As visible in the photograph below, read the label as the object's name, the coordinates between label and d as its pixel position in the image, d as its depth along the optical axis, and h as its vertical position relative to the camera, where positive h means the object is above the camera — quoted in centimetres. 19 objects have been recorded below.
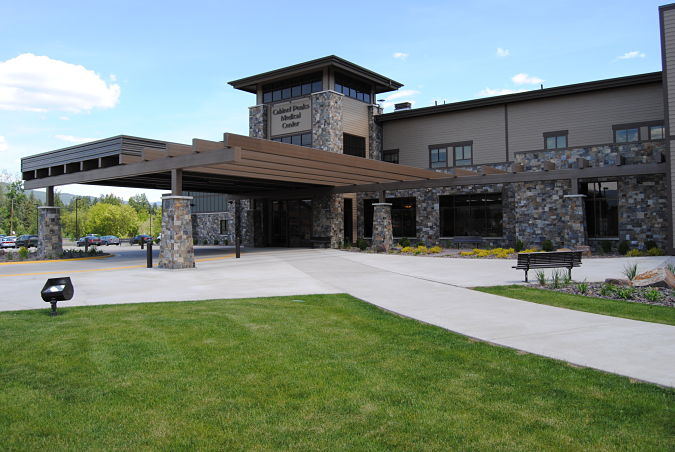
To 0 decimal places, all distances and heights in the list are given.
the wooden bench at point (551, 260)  1345 -120
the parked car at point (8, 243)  4666 -124
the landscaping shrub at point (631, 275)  1244 -156
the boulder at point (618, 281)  1170 -162
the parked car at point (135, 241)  5302 -150
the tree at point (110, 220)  7219 +119
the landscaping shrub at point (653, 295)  1019 -172
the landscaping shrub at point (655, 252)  2125 -164
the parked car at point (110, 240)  5356 -142
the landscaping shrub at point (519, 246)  2509 -146
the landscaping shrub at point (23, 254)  2493 -124
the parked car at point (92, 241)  4941 -137
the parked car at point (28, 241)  4450 -105
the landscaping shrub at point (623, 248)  2245 -151
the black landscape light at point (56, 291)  882 -114
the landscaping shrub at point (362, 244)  2972 -141
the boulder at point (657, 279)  1134 -154
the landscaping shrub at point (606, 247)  2342 -151
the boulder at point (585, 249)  2122 -145
